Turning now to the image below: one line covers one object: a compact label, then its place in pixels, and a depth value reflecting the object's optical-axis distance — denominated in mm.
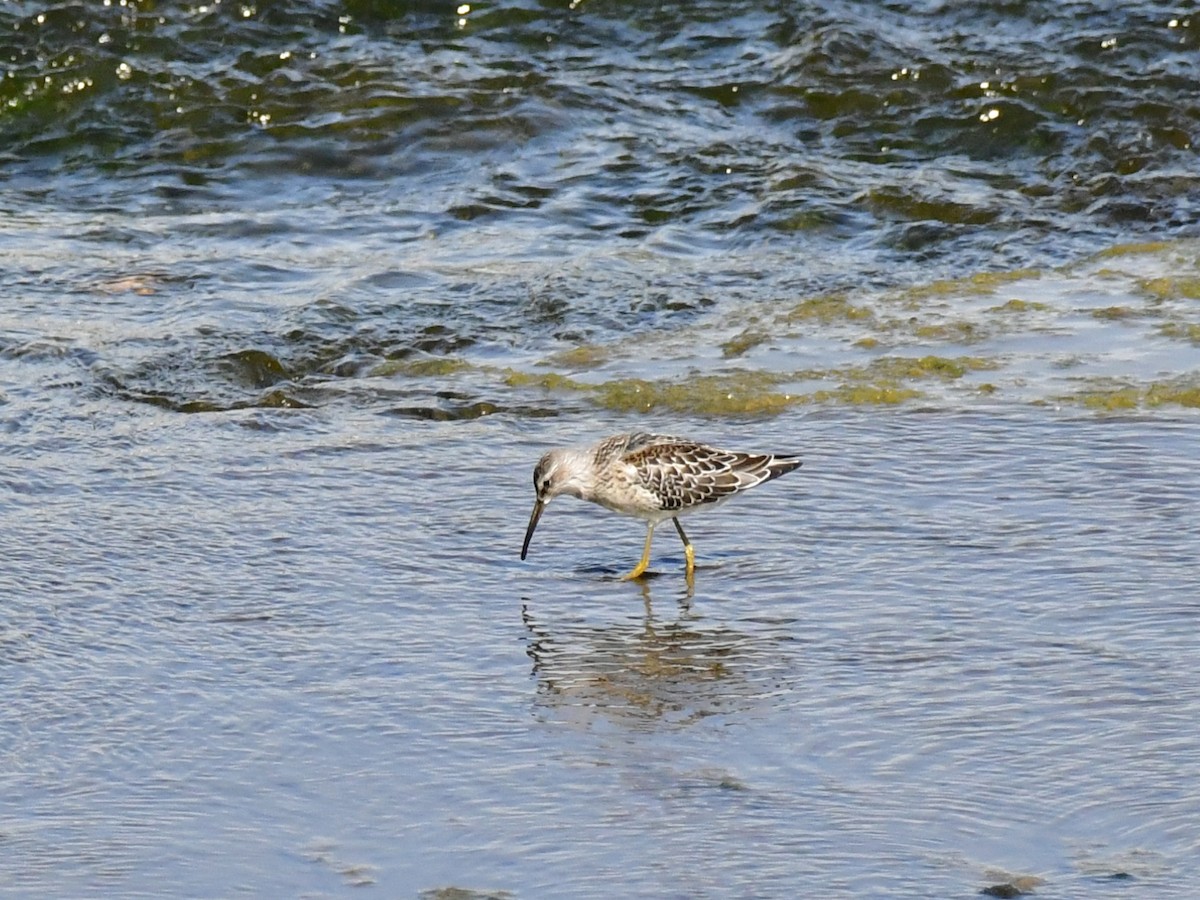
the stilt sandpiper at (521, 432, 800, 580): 12937
